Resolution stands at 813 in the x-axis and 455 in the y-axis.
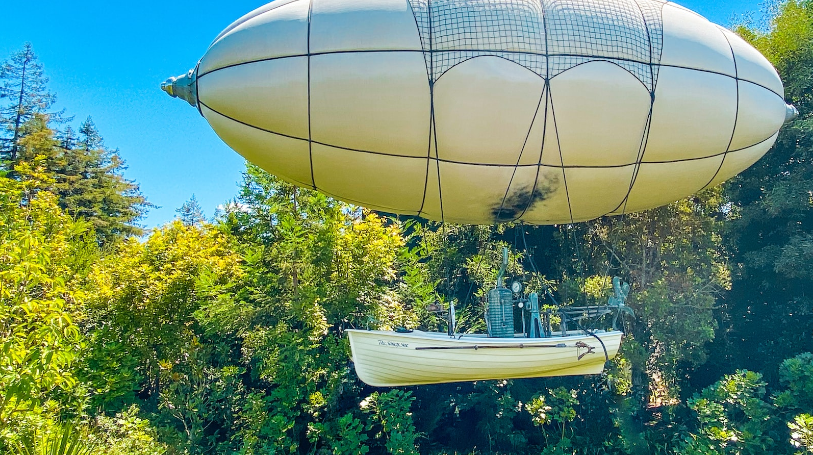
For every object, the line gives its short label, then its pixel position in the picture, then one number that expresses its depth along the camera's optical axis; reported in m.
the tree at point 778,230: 9.53
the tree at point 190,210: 43.24
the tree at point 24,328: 5.04
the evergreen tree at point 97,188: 24.72
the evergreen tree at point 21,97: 24.48
